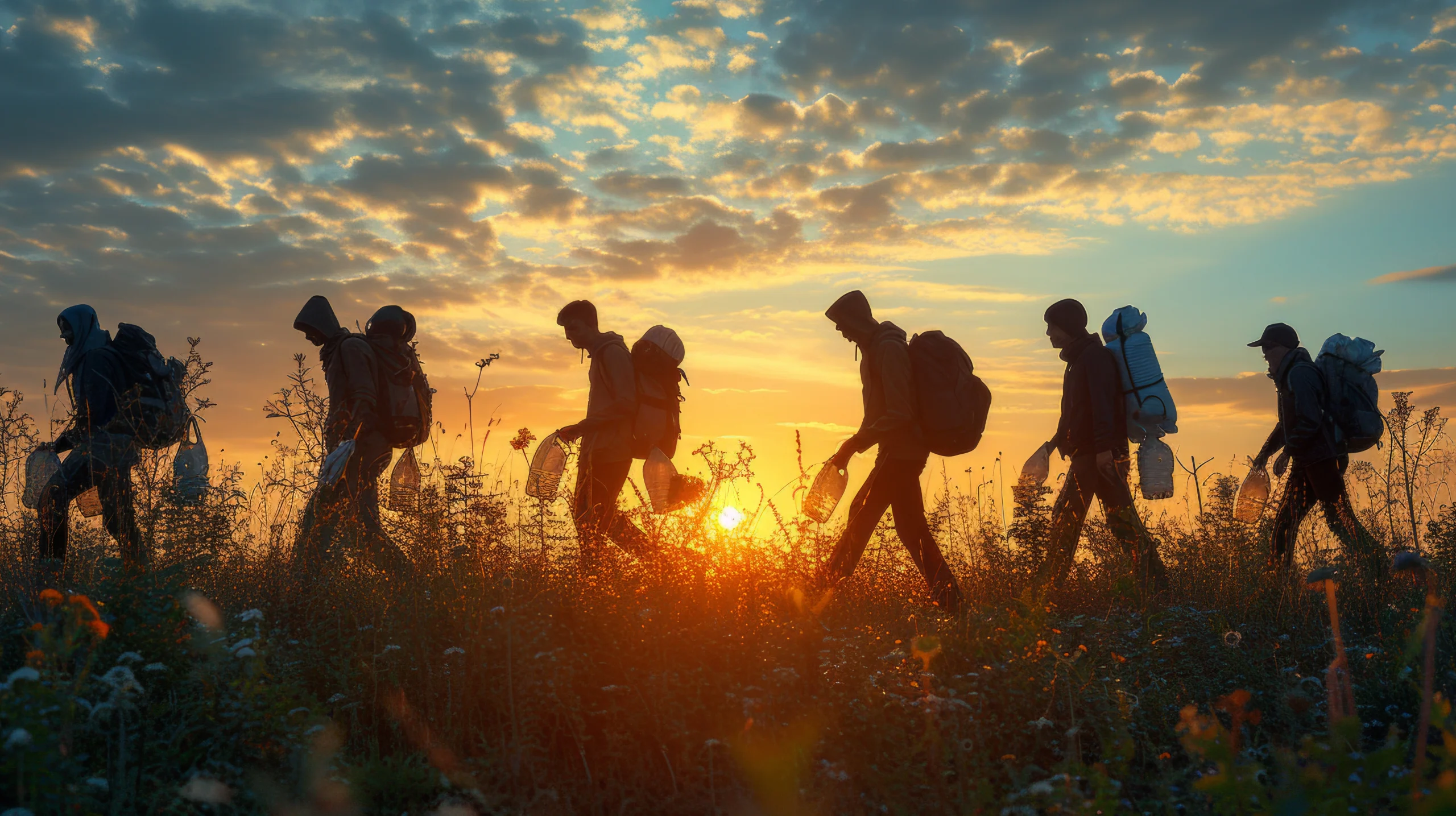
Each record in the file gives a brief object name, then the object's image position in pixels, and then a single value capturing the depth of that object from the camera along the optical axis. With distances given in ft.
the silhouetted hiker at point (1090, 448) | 21.80
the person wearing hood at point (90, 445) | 20.80
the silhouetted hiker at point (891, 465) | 19.69
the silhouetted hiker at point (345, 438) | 19.77
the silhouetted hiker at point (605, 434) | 20.99
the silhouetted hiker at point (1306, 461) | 22.82
